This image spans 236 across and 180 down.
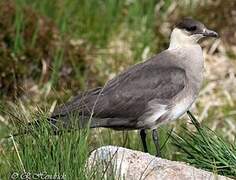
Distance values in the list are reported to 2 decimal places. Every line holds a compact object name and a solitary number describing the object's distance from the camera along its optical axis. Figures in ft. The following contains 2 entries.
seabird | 43.75
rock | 34.78
